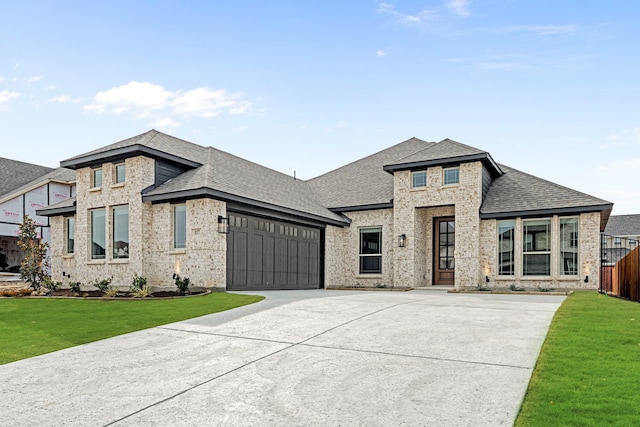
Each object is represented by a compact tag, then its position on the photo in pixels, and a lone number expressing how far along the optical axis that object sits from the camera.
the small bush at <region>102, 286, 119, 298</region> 14.46
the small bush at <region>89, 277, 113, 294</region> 16.36
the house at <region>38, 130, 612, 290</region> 16.61
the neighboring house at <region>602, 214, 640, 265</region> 45.94
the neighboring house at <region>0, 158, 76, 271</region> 28.56
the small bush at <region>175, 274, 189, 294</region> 15.09
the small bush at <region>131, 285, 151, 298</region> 14.12
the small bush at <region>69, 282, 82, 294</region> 16.30
